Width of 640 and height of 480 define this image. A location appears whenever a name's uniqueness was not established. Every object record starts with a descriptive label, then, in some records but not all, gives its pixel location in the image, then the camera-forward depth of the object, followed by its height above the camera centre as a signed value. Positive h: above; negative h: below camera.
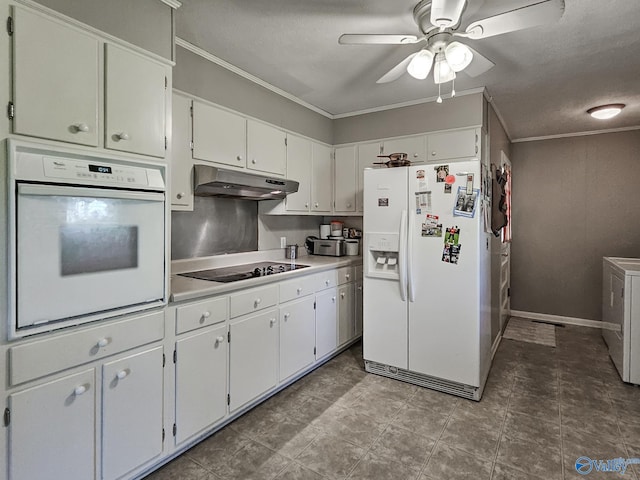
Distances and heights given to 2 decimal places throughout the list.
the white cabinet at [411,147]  3.52 +0.94
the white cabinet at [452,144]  3.24 +0.89
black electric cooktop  2.46 -0.27
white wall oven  1.37 +0.00
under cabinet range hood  2.43 +0.40
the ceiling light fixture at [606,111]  3.53 +1.31
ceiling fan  1.52 +1.01
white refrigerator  2.67 -0.31
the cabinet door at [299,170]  3.41 +0.68
